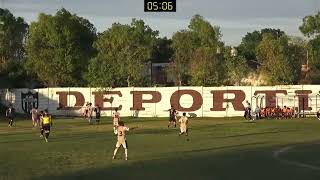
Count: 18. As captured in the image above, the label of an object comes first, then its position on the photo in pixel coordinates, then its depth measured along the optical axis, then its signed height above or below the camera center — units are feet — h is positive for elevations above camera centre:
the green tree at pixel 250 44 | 406.39 +40.34
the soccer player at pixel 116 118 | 142.10 -4.40
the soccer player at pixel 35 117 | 173.82 -5.11
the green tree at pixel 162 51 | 394.83 +30.42
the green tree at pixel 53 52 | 275.59 +20.33
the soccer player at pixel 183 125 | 131.75 -5.41
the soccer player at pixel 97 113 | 192.15 -4.36
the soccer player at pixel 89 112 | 197.69 -4.14
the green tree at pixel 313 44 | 287.28 +26.23
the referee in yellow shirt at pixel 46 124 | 126.52 -5.16
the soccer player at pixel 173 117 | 165.99 -4.84
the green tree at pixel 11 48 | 276.82 +27.41
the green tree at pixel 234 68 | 285.84 +14.44
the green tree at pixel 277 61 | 274.16 +16.81
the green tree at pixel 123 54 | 269.44 +19.83
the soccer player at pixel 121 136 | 89.37 -5.32
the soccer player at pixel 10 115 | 185.88 -5.11
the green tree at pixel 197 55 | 278.87 +20.32
